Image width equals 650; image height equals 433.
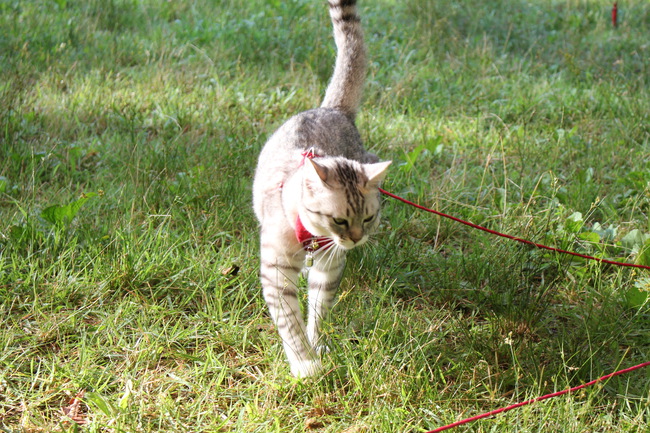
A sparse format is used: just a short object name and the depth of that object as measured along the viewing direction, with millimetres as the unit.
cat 2557
